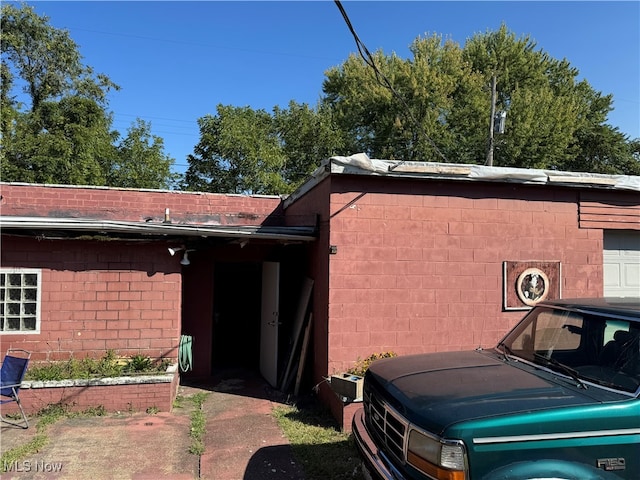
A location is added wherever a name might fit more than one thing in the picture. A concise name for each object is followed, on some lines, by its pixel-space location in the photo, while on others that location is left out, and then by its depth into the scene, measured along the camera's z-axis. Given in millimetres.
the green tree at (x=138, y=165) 21812
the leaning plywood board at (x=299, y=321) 7074
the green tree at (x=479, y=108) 23828
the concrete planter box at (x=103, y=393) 5832
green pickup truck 2438
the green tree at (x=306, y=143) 24344
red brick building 6152
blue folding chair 5328
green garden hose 7289
